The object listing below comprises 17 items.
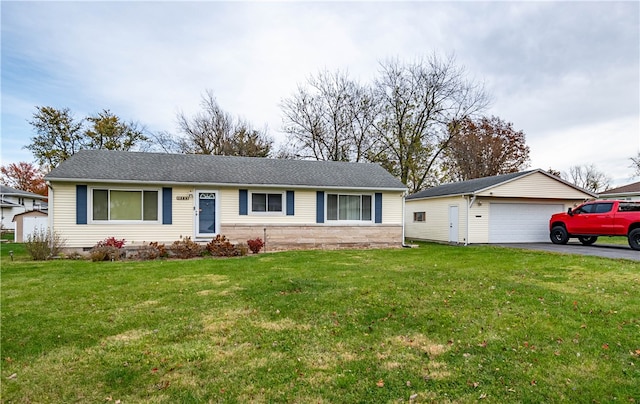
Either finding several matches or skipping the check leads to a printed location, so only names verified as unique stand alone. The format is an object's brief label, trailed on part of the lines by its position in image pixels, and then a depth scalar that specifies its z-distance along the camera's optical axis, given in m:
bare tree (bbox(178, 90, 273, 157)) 28.56
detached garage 15.64
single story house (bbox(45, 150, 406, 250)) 11.81
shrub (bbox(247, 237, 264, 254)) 12.20
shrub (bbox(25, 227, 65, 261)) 10.60
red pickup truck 12.34
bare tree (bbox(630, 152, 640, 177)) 32.87
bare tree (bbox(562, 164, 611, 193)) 41.34
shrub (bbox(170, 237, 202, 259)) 11.40
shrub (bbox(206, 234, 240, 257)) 11.44
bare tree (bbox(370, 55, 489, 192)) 25.16
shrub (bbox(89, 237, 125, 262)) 10.55
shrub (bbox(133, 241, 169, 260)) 11.36
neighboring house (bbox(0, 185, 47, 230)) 28.22
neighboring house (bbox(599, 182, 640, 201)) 24.21
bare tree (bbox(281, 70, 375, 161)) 26.16
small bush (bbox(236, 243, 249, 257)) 11.59
